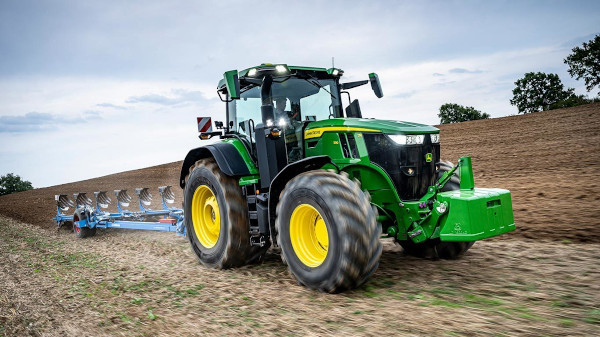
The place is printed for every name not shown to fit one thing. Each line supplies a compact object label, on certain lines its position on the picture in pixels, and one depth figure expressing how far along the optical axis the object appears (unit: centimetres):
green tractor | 417
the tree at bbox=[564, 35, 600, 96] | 3778
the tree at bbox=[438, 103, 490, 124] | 4962
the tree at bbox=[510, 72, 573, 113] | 4541
